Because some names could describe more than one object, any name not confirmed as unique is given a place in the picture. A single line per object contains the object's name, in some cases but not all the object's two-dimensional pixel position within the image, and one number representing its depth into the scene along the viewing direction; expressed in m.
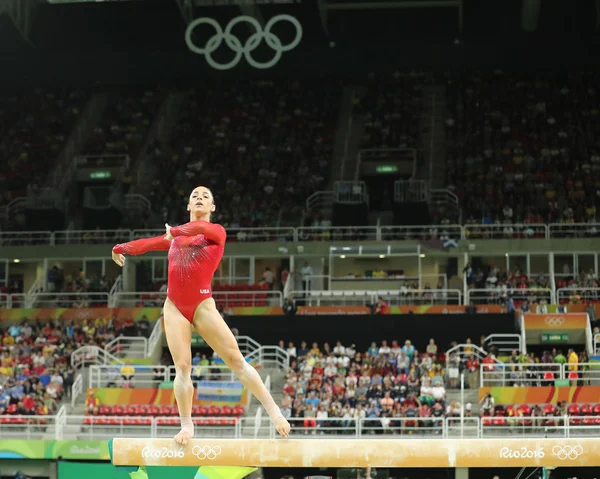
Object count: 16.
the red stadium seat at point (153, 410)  28.32
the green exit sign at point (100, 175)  43.53
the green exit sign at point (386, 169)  42.47
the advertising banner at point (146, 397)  28.92
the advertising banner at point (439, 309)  33.19
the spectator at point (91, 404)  28.50
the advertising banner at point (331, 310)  33.62
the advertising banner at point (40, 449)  27.36
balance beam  9.88
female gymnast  10.10
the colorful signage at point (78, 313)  35.12
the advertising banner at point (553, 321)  32.16
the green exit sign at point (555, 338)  32.28
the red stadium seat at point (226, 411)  28.31
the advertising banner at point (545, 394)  27.66
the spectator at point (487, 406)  27.06
